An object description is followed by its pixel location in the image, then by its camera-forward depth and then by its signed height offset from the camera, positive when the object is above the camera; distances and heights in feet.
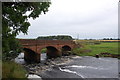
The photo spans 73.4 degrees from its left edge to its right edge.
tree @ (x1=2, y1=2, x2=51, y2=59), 22.97 +7.51
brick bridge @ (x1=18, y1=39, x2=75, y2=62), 69.63 -7.72
